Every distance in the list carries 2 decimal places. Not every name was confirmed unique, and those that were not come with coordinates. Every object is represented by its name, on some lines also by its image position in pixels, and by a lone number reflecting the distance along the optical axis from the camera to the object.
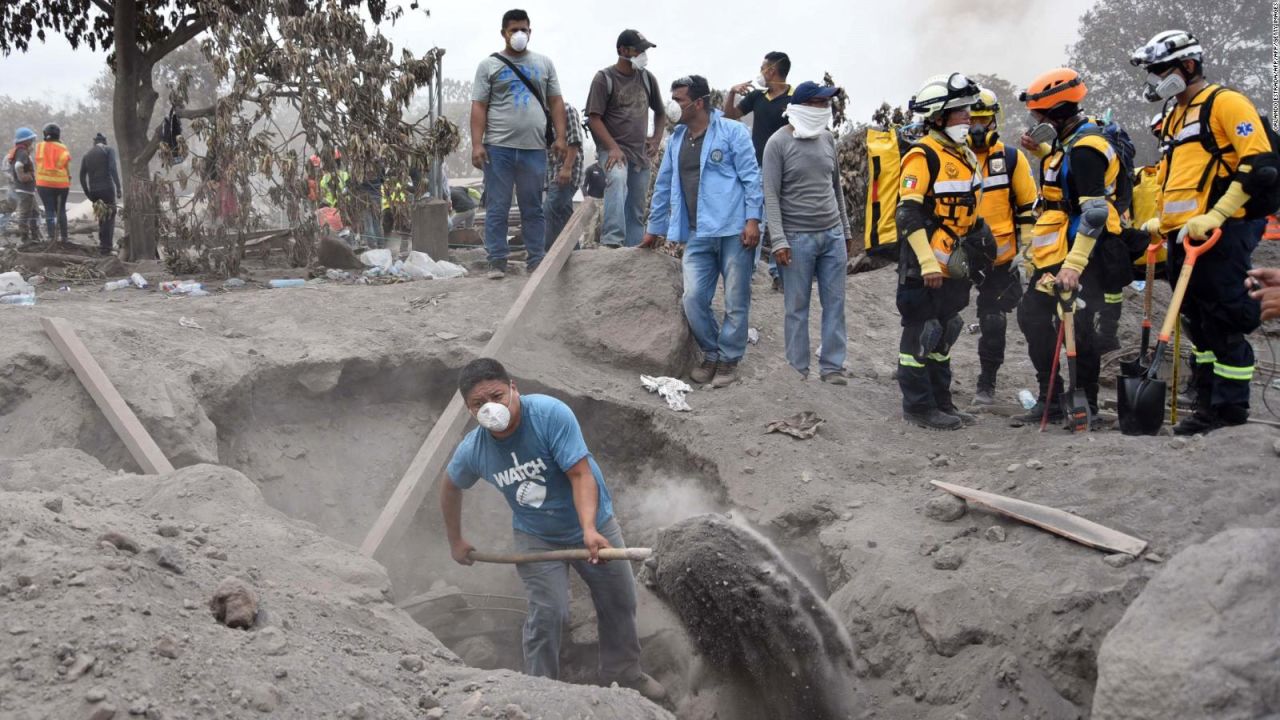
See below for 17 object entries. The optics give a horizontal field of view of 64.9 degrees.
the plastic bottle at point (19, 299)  7.07
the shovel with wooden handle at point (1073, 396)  5.46
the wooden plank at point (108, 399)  5.06
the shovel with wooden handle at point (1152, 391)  4.89
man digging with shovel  4.35
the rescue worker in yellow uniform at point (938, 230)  5.62
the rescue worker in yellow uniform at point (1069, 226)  5.36
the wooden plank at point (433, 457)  5.43
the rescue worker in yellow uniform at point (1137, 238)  5.82
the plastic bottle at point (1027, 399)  6.59
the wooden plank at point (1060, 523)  4.03
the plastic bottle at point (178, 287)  8.02
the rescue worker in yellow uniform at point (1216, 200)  4.90
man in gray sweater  6.34
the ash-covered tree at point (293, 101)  8.45
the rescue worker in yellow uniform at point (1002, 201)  5.95
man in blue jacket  6.42
